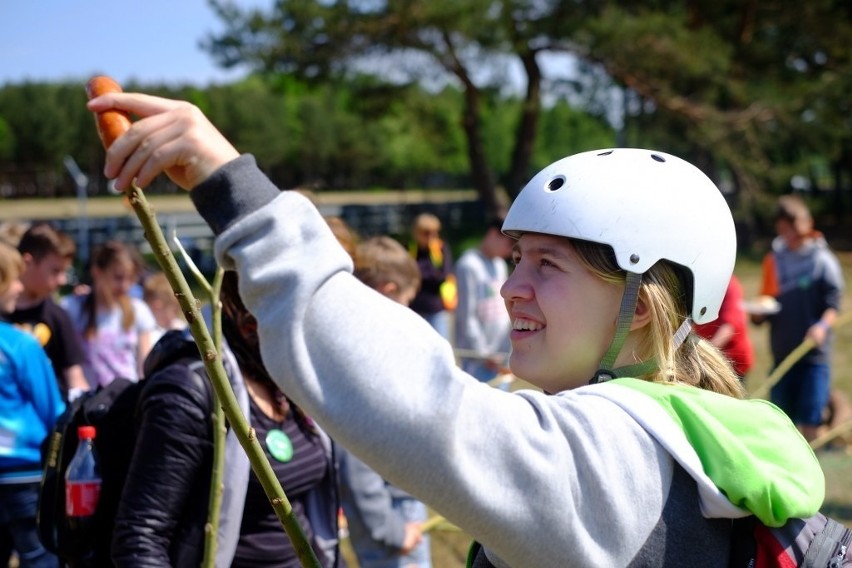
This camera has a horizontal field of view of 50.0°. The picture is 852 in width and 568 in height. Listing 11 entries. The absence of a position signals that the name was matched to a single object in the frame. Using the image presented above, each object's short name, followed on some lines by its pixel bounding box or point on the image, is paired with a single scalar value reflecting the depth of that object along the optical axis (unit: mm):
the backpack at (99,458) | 2451
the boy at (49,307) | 4902
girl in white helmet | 1093
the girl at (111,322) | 5715
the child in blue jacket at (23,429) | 3852
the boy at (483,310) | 7301
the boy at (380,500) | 3402
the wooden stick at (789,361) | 7219
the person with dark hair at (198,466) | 2295
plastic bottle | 2418
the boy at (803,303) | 7215
